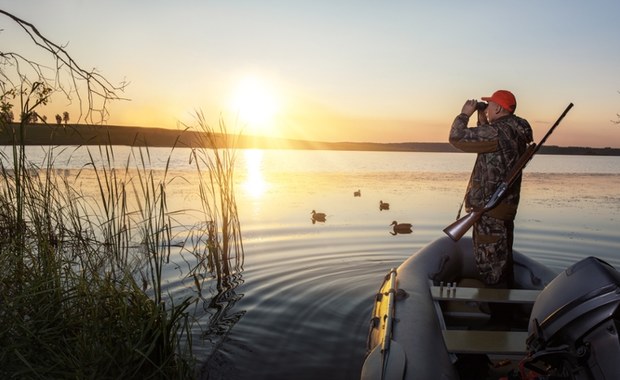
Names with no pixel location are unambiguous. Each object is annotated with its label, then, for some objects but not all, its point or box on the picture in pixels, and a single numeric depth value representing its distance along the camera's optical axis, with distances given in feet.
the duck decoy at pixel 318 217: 41.81
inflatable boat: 8.25
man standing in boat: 14.66
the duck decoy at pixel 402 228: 36.88
